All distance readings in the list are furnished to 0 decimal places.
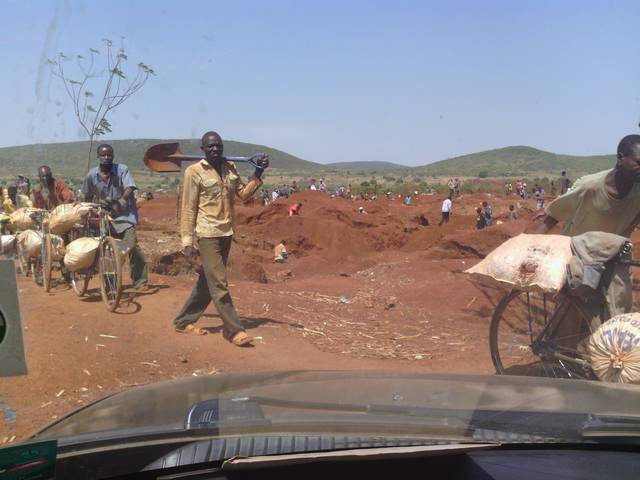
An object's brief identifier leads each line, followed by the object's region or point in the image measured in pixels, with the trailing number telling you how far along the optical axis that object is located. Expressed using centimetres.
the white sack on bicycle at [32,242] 1019
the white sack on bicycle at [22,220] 1066
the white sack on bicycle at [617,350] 418
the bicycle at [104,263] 809
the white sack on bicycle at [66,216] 905
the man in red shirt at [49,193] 1027
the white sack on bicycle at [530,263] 492
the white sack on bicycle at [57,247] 930
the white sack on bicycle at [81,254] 850
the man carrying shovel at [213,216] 711
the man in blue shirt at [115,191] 888
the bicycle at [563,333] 490
